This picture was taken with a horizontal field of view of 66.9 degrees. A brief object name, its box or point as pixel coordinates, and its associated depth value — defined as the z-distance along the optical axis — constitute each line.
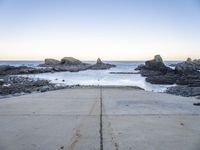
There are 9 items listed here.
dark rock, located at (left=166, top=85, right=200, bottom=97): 9.91
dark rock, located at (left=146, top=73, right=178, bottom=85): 16.92
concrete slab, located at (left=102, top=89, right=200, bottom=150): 2.59
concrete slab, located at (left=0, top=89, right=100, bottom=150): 2.59
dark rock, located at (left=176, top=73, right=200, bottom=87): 14.84
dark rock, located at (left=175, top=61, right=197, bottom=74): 22.67
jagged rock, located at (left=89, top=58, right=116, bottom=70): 48.56
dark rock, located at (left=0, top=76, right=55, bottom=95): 10.17
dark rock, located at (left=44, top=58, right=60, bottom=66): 64.93
